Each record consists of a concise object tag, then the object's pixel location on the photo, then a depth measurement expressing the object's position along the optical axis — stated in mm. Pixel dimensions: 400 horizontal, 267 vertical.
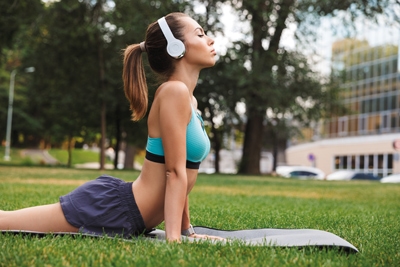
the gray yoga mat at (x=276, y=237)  4148
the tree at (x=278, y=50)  21391
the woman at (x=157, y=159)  4195
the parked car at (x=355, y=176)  41656
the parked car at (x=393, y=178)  36684
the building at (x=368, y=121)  46375
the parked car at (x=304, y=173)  46250
